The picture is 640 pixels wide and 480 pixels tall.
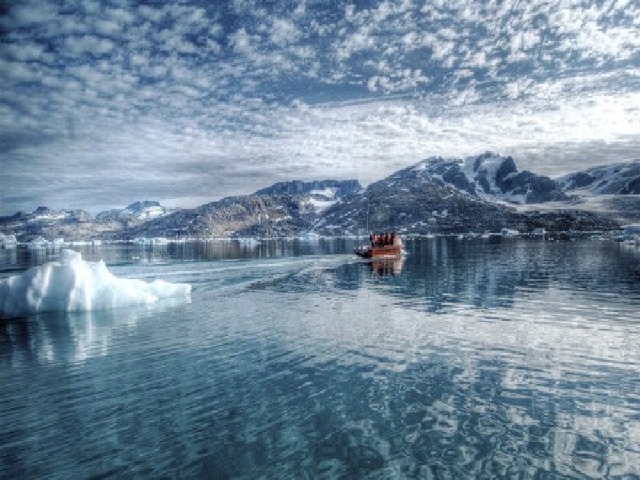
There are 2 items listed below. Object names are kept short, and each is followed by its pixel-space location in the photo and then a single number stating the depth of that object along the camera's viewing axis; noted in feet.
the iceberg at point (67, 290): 110.73
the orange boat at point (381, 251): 323.37
